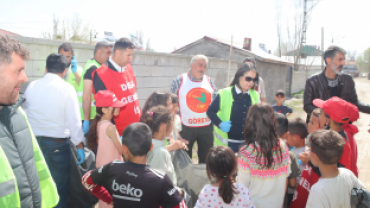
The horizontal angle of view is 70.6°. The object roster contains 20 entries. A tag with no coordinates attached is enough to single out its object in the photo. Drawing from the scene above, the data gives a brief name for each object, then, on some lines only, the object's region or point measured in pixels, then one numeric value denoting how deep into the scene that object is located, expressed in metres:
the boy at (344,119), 2.57
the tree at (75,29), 15.55
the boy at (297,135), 3.00
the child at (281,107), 5.67
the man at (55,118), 2.74
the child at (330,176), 1.97
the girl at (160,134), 2.31
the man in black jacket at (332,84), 3.29
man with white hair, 3.90
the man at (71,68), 3.92
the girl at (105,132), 2.51
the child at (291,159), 2.35
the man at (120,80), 3.01
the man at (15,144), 1.34
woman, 3.13
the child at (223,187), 1.92
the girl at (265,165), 2.18
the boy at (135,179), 1.76
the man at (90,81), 3.27
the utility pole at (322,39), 29.89
